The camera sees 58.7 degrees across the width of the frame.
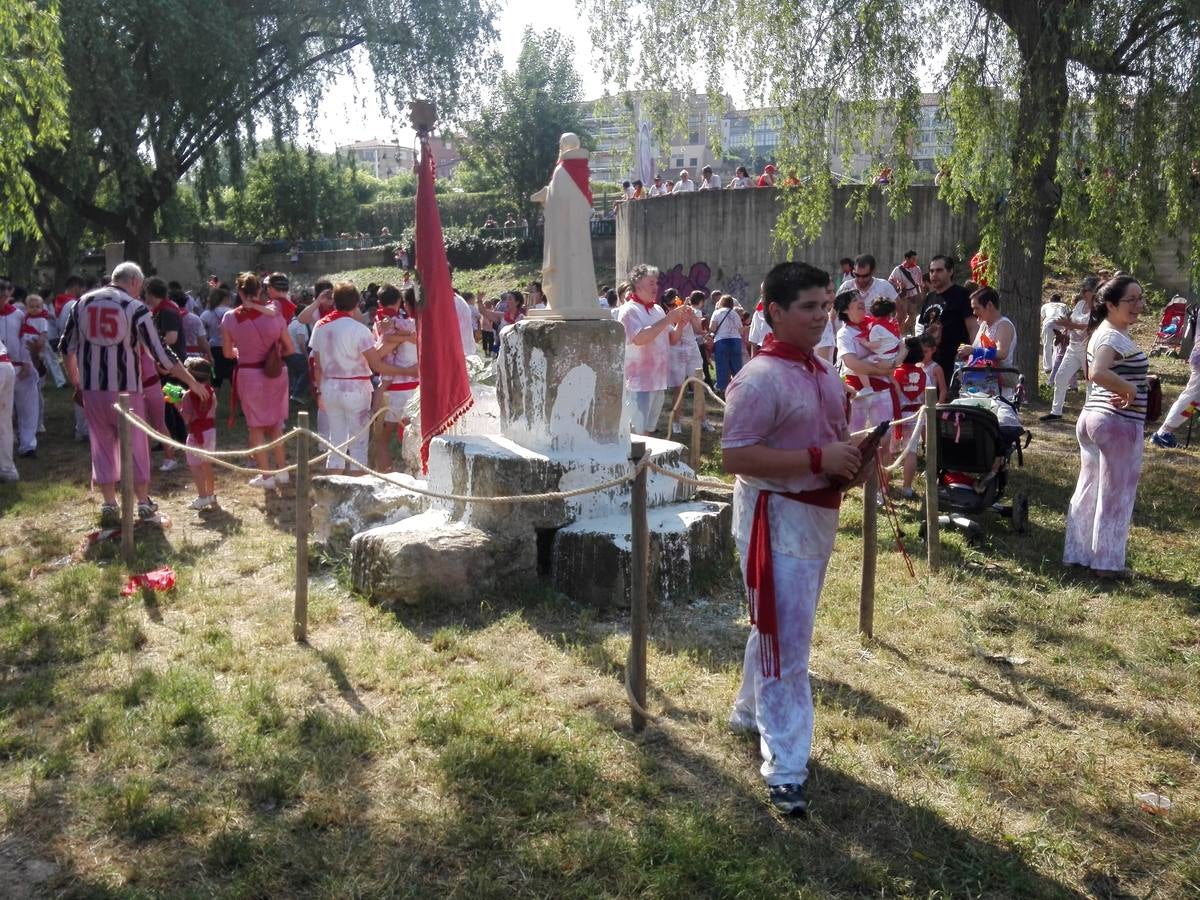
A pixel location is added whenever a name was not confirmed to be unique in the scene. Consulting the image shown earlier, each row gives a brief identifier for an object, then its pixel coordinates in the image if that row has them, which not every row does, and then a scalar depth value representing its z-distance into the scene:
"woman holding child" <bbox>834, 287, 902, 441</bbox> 8.26
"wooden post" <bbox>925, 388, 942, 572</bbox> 6.41
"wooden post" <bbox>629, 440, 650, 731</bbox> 4.24
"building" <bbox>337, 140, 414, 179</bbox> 128.40
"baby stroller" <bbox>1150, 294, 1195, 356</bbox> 18.34
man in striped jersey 7.64
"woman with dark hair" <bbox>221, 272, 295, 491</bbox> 8.64
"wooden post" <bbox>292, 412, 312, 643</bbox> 5.56
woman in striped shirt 6.20
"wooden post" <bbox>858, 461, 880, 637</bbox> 5.30
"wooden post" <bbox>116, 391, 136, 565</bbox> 7.02
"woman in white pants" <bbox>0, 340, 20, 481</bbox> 9.58
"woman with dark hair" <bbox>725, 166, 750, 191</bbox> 23.85
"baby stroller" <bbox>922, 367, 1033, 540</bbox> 7.33
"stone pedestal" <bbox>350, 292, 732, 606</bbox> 6.00
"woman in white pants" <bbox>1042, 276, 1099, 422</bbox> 12.39
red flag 7.32
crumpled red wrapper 6.48
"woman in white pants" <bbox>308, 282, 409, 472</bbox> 8.55
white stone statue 6.60
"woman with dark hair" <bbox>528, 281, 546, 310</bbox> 18.55
